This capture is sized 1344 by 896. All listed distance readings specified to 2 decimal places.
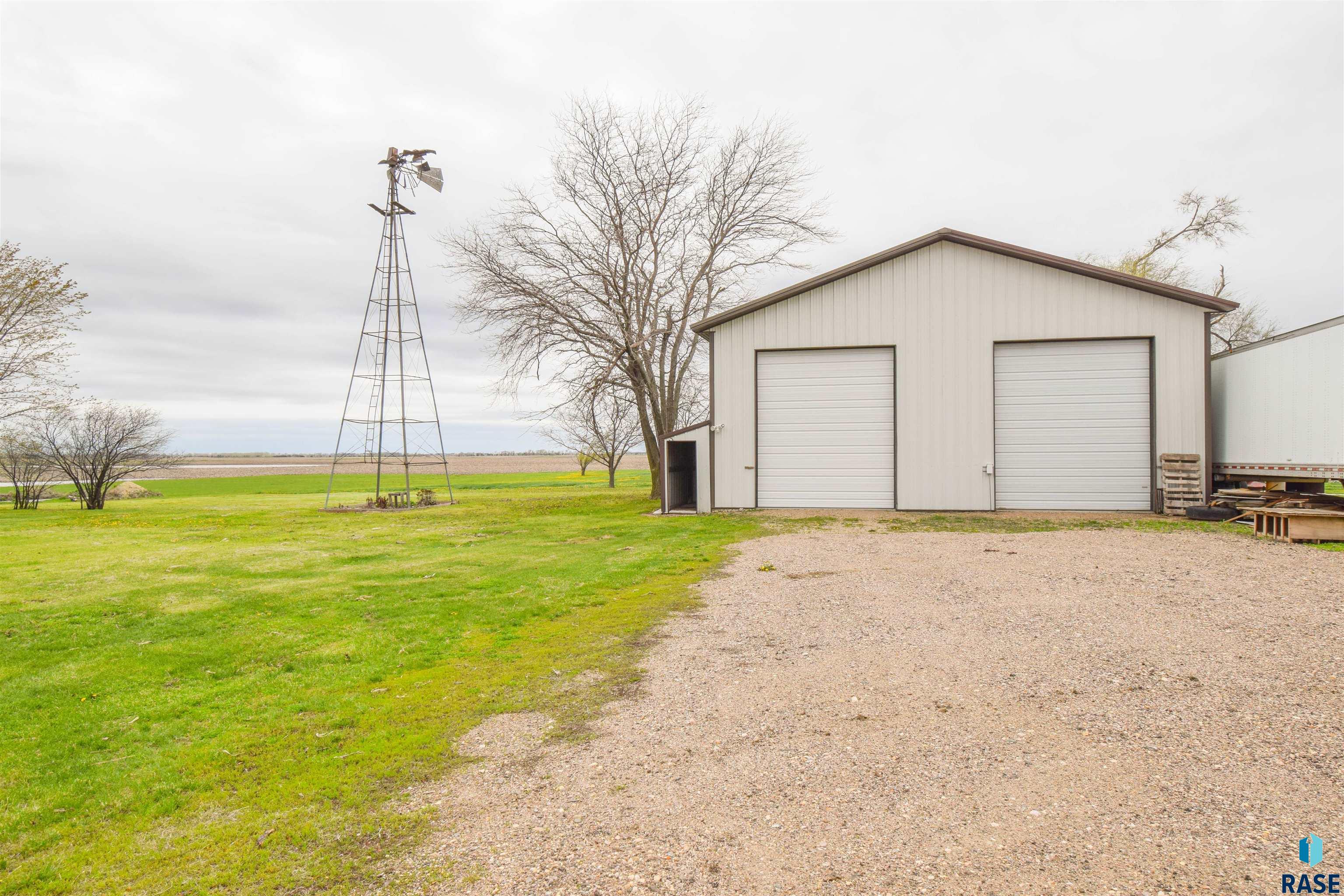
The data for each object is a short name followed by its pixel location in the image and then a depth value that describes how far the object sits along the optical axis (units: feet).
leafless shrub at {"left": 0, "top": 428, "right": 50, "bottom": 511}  75.97
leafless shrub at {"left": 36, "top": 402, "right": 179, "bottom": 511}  78.28
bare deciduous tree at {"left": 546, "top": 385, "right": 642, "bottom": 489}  90.33
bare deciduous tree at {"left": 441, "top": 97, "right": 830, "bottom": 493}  72.08
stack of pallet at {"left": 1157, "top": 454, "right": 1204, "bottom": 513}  48.37
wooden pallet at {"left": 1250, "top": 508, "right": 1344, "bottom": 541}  34.17
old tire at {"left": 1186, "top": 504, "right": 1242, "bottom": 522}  45.29
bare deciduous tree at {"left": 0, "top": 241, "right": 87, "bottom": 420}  67.05
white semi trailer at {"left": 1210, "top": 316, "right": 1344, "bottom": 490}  37.93
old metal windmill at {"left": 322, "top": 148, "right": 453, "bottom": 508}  71.87
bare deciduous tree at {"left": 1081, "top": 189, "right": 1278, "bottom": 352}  94.53
